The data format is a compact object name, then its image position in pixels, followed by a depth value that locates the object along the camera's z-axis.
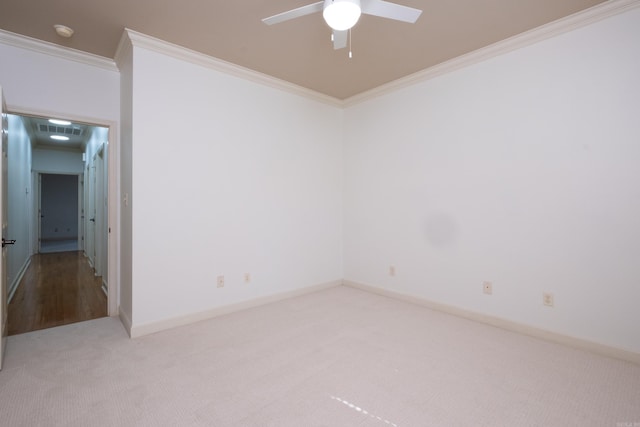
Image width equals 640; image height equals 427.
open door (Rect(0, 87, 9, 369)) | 2.30
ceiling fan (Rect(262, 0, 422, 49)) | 1.61
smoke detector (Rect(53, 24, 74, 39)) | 2.55
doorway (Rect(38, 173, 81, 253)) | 10.62
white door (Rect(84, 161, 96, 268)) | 5.52
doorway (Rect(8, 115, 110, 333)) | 3.51
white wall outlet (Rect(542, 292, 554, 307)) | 2.69
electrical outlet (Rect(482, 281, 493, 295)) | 3.05
